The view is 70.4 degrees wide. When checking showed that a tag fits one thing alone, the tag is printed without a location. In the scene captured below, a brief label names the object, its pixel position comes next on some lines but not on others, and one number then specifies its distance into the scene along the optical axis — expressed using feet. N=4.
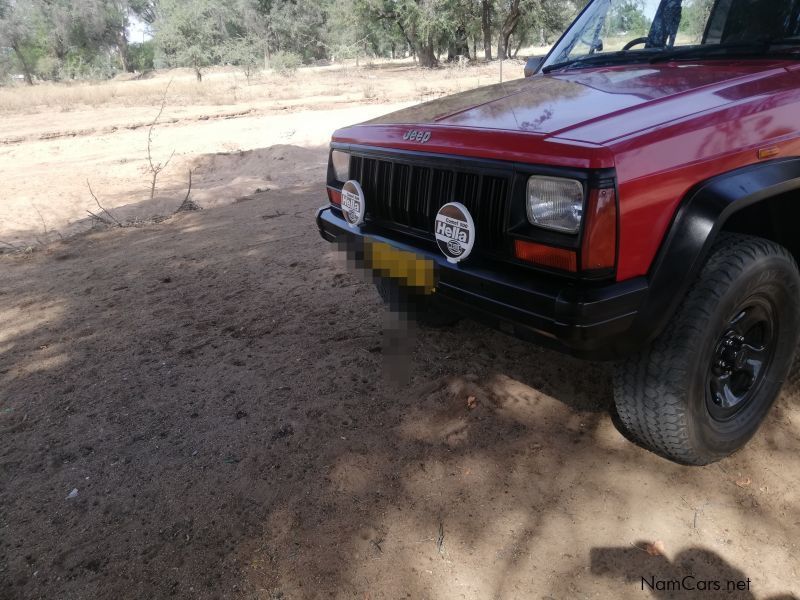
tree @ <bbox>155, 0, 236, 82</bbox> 111.96
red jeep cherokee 6.25
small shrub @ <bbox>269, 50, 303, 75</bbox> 113.85
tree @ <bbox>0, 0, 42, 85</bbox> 133.18
